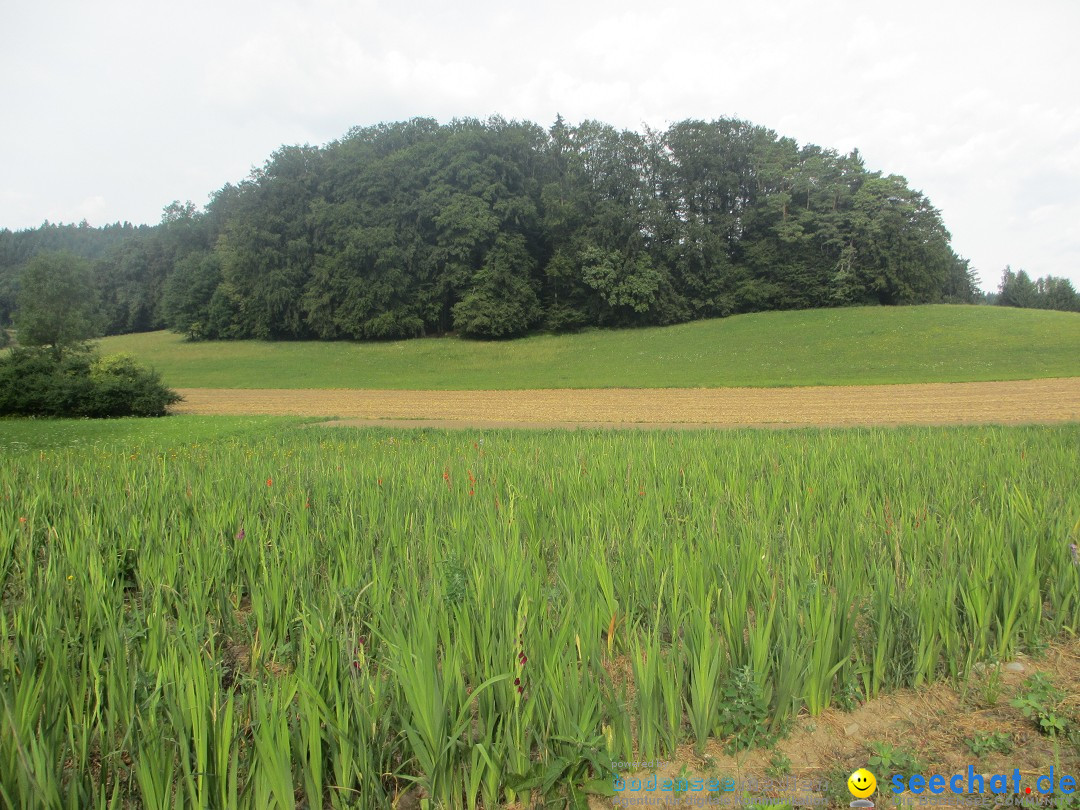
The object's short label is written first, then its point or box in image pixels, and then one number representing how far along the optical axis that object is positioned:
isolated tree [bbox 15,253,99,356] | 35.06
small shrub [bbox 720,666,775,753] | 2.43
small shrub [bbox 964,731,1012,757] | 2.33
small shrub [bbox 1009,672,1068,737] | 2.40
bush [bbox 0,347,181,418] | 22.67
